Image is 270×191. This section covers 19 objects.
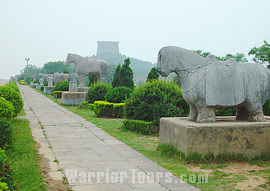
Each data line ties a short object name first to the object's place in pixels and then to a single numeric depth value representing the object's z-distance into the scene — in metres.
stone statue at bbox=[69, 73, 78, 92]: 21.91
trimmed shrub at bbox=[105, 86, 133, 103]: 13.26
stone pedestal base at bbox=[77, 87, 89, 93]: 21.64
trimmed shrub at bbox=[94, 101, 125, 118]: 13.10
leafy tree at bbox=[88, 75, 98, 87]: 28.22
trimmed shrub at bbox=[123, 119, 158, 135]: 9.15
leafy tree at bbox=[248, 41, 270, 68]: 22.54
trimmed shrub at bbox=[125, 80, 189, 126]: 9.05
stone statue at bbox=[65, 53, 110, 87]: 20.42
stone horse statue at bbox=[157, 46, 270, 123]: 6.04
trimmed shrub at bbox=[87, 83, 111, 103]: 16.91
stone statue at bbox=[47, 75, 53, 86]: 35.72
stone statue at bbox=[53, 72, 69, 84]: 36.87
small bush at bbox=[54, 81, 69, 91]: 26.92
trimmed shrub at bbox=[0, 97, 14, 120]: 8.59
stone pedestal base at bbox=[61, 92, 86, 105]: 19.56
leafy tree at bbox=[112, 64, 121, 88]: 16.55
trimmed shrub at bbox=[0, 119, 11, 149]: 6.35
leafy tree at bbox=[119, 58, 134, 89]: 16.03
